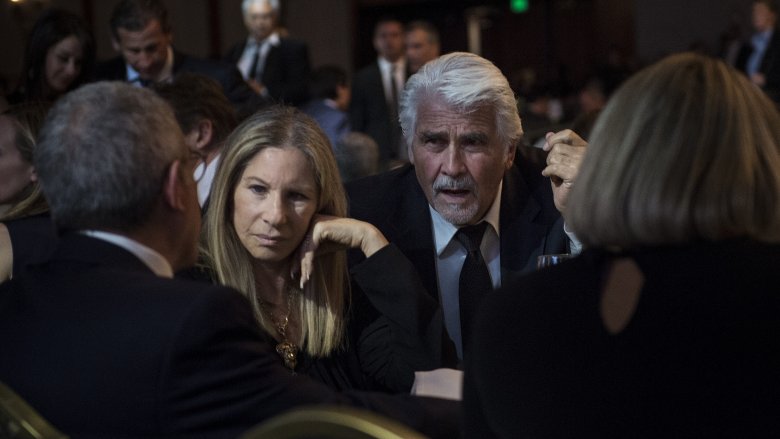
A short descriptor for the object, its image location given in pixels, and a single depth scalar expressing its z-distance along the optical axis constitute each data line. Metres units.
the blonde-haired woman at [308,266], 2.60
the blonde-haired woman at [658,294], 1.56
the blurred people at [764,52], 9.12
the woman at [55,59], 4.72
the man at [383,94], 7.89
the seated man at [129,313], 1.67
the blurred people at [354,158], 5.41
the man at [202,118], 3.98
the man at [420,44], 7.87
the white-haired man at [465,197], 3.05
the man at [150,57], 5.18
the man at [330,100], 6.80
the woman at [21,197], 2.77
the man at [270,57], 7.36
